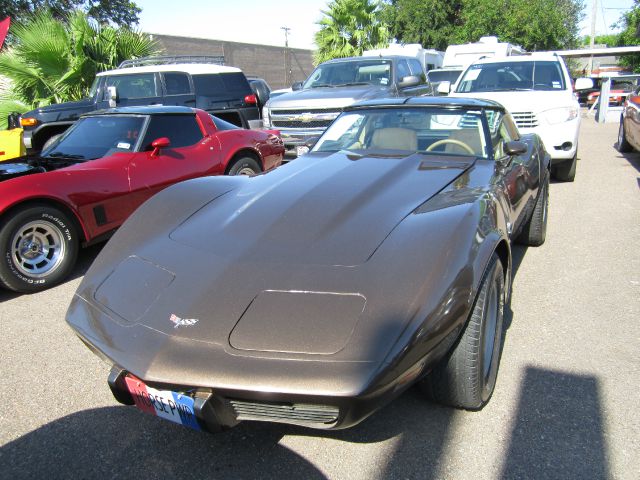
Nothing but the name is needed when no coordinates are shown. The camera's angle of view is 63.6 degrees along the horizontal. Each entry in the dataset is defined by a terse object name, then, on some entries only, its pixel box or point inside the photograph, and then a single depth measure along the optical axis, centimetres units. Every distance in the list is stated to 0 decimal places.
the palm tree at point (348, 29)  1934
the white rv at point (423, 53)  1471
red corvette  414
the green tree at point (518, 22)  2594
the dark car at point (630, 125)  844
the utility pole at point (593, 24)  3256
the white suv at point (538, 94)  706
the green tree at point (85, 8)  1805
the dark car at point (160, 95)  796
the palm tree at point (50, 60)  1017
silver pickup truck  825
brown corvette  184
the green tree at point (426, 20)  2986
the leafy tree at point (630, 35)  2743
